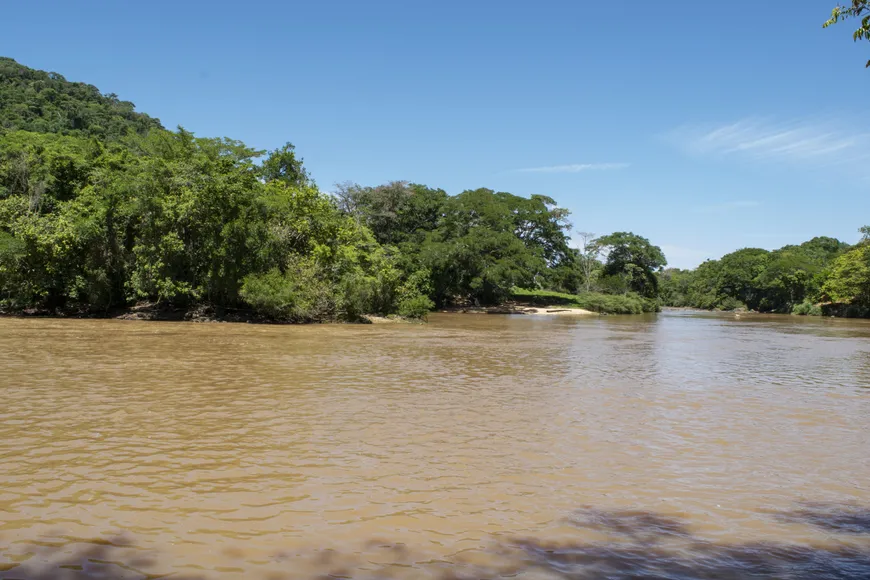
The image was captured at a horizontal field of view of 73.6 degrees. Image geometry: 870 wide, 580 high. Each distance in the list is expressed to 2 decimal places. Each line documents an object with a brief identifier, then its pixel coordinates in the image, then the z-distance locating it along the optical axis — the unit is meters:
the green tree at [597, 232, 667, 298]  80.12
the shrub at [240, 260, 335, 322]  29.03
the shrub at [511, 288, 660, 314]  66.06
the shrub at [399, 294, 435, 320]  37.25
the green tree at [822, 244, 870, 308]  63.34
